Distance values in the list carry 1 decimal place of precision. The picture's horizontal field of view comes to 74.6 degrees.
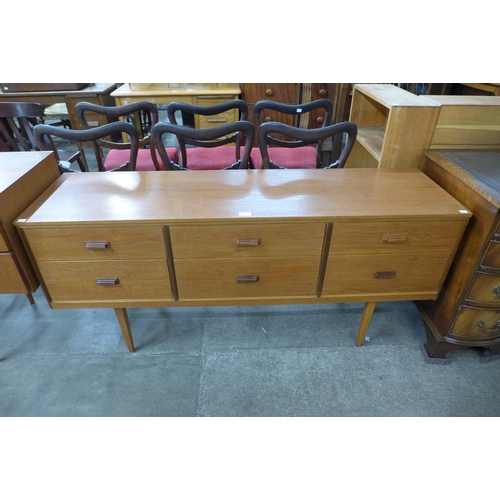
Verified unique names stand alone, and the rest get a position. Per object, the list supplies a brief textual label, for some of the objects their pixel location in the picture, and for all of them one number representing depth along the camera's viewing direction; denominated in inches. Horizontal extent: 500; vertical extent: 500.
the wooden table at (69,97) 130.3
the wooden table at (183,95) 118.6
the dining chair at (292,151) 75.1
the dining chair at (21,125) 76.6
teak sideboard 42.5
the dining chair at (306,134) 52.5
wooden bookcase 53.1
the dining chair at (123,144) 72.5
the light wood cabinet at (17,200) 41.4
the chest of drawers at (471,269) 43.4
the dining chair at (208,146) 54.4
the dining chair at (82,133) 54.7
